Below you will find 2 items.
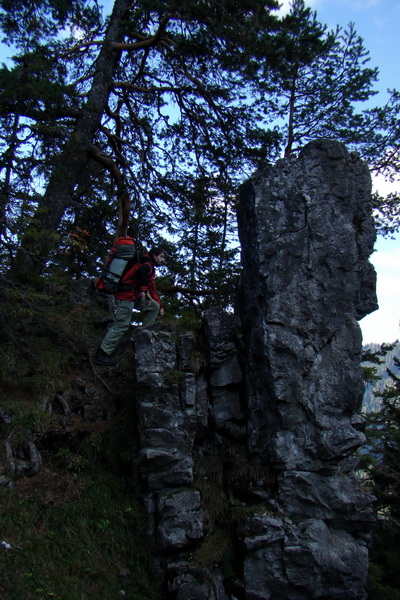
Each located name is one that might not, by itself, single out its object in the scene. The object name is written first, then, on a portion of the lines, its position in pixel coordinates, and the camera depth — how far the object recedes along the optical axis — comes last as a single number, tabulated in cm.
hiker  751
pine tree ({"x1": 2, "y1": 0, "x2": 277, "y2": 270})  877
